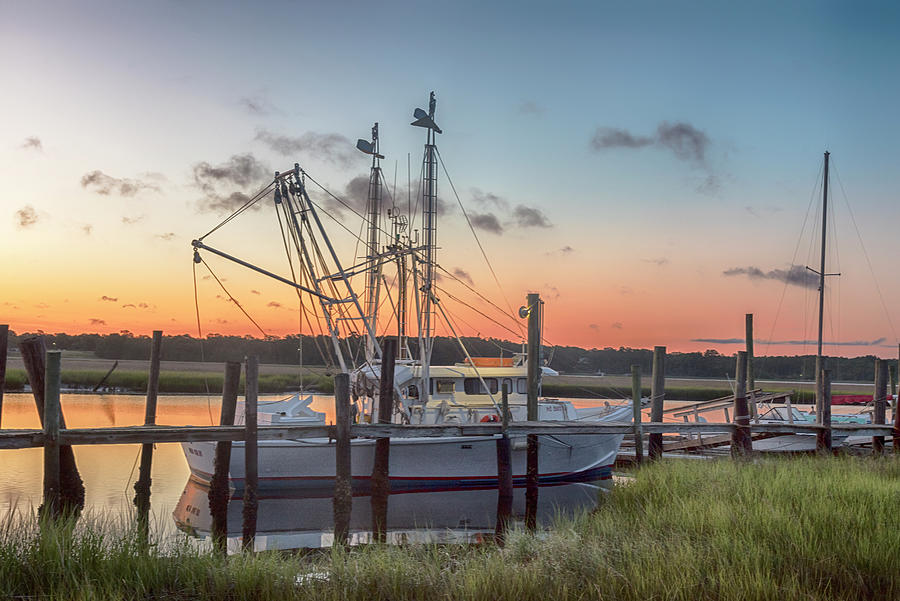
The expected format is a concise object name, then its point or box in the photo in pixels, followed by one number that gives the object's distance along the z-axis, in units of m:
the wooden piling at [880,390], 21.58
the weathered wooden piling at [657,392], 19.27
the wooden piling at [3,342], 14.07
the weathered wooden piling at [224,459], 17.27
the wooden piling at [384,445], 17.11
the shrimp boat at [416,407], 18.78
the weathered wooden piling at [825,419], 18.86
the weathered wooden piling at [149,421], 18.27
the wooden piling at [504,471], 17.02
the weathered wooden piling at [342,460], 14.40
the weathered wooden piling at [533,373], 17.59
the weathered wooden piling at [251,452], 14.49
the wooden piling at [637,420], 18.03
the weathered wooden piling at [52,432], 12.44
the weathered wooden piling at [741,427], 18.47
